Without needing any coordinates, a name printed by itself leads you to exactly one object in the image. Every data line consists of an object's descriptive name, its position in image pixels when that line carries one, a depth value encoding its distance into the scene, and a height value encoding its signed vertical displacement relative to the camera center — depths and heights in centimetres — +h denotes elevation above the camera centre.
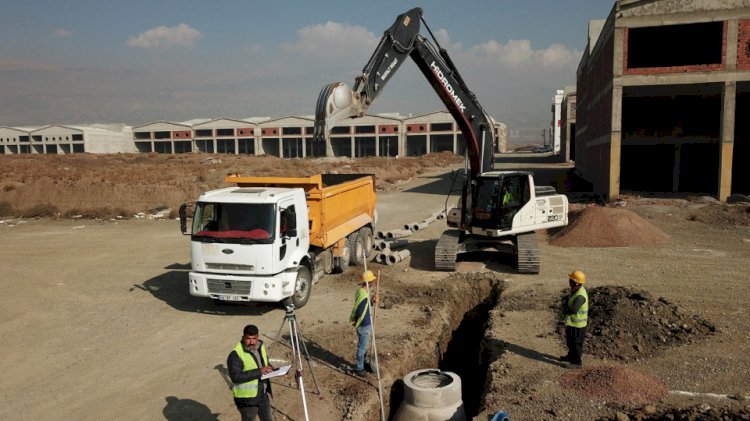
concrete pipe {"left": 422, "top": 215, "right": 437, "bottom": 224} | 2213 -283
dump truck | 1047 -176
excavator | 1426 -90
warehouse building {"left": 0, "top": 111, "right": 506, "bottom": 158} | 9175 +387
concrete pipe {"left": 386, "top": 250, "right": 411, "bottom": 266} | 1545 -306
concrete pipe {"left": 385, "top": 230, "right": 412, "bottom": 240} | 1875 -291
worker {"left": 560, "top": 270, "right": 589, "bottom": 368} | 812 -259
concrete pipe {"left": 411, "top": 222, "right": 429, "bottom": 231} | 2047 -287
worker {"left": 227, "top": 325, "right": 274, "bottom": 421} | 586 -245
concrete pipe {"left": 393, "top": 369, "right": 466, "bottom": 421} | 759 -368
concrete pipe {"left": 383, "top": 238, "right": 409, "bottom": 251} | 1756 -301
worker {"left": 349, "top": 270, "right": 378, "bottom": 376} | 802 -252
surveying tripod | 741 -252
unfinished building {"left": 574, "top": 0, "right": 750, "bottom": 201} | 2472 +295
